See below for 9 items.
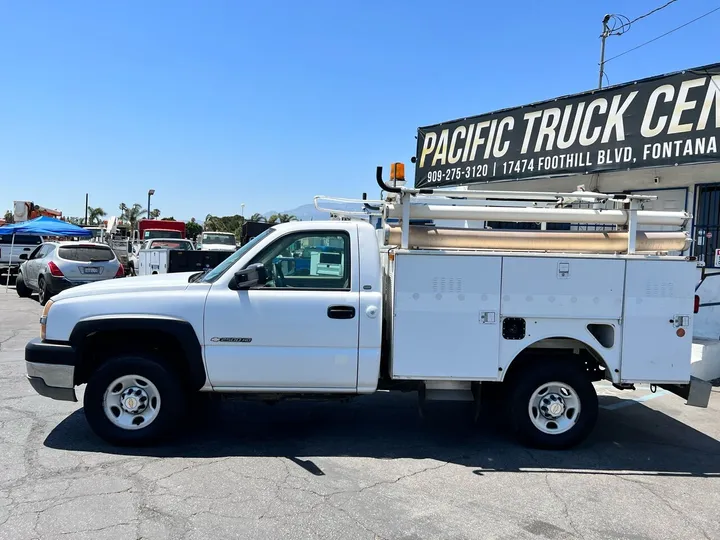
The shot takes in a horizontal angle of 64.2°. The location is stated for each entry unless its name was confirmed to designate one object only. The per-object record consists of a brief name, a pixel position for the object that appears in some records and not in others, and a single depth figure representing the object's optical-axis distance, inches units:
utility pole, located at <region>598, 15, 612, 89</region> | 757.9
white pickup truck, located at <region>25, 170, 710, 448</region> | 191.2
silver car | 550.0
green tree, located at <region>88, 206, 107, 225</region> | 2945.9
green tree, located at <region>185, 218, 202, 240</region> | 2822.3
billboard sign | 343.9
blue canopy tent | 769.7
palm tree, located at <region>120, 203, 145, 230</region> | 2763.3
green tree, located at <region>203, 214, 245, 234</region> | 2527.1
